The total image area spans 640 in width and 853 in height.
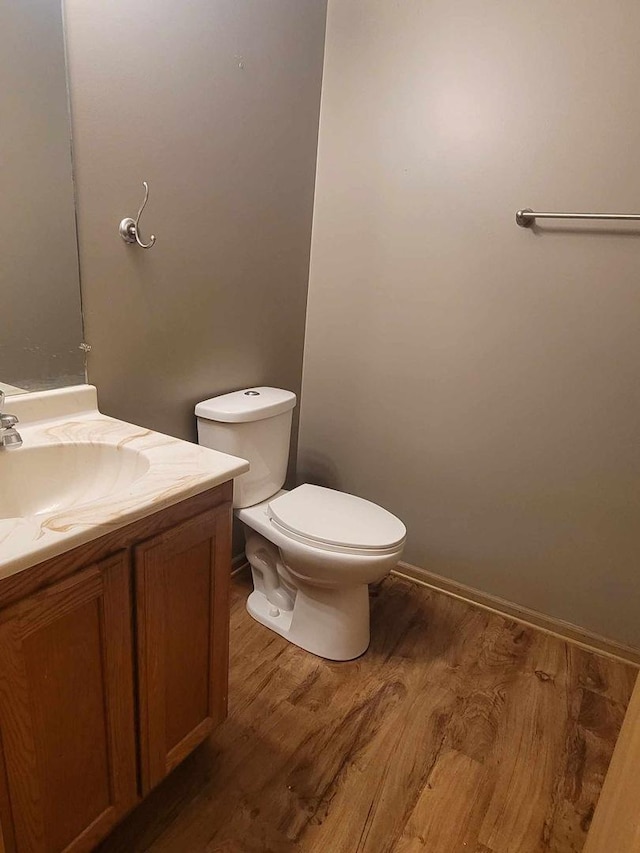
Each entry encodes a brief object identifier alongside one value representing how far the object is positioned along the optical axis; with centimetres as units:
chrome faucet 108
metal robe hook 137
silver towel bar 153
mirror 112
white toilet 158
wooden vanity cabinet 80
